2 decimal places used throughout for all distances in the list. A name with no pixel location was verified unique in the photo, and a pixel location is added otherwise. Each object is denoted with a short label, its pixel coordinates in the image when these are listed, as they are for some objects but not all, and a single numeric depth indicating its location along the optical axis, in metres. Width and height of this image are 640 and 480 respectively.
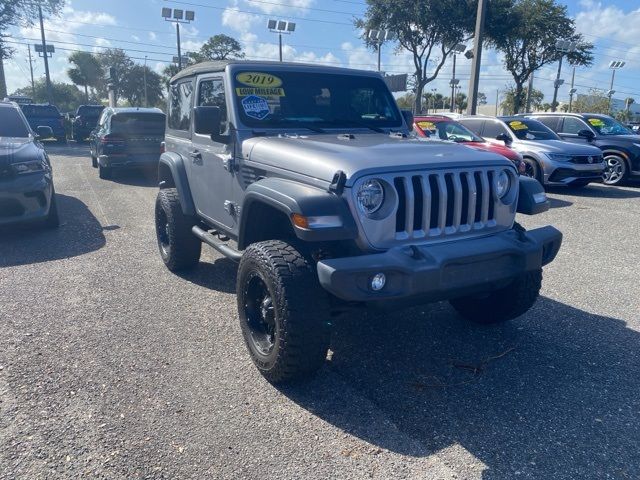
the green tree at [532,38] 27.34
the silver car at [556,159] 10.63
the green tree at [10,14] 26.78
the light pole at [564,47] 27.75
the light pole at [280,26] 31.84
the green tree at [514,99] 36.46
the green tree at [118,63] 62.81
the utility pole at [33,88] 66.60
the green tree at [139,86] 63.59
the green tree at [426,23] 26.12
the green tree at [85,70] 62.78
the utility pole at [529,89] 31.86
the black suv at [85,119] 23.59
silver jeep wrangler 3.01
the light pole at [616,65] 49.84
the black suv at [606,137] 11.95
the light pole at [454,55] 27.09
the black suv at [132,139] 11.73
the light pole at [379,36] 26.20
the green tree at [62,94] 67.55
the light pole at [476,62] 17.95
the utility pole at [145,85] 58.72
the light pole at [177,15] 32.28
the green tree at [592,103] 47.75
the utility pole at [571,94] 52.25
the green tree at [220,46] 50.88
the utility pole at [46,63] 39.44
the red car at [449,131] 10.52
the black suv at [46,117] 21.86
